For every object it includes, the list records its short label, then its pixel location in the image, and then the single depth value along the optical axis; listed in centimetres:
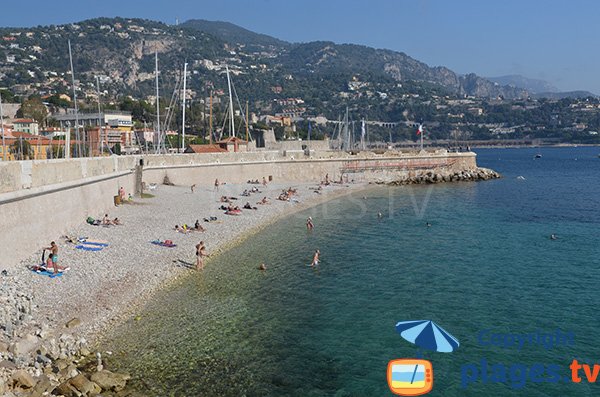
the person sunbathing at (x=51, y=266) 1739
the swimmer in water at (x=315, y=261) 2249
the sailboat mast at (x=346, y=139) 8013
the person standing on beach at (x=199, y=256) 2098
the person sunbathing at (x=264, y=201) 3854
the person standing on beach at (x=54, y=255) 1745
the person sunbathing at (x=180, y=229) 2665
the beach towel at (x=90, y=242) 2191
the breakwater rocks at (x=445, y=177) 6103
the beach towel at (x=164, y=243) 2358
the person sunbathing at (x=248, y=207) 3581
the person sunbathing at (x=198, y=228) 2748
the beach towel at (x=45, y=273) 1714
